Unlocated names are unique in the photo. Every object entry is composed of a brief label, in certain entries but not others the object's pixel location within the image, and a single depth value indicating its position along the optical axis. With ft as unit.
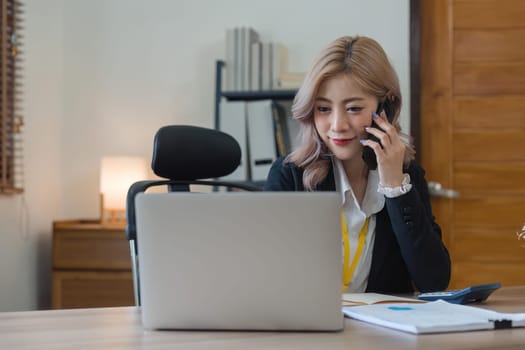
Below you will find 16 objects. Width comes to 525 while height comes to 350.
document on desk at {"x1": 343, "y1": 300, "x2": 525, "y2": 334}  3.73
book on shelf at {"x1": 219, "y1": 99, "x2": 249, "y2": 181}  11.57
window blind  11.18
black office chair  6.36
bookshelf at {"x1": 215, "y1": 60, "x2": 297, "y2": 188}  11.59
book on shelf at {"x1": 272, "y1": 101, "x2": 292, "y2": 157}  11.49
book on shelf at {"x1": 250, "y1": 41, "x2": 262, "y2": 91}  11.94
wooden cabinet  11.45
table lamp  11.81
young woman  5.67
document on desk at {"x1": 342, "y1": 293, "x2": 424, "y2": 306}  4.63
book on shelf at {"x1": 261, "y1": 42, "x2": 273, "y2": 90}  11.94
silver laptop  3.65
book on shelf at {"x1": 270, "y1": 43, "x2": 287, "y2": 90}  11.94
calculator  4.81
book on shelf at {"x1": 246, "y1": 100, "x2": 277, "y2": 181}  11.41
